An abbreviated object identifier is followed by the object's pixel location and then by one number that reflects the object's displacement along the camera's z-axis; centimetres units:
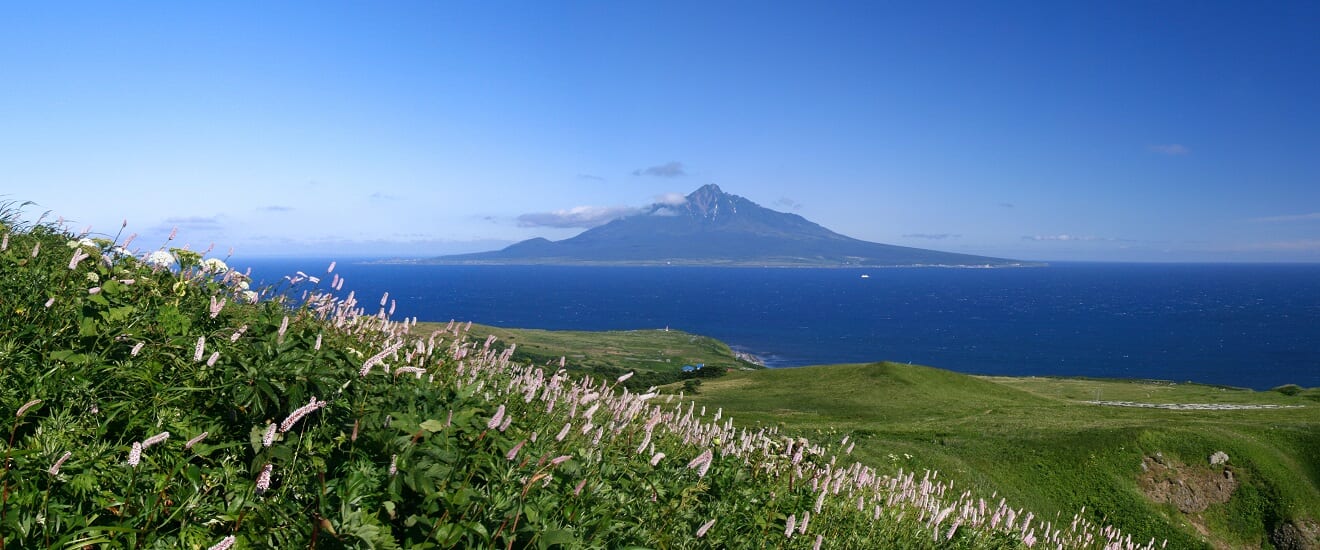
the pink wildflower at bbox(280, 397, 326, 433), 327
